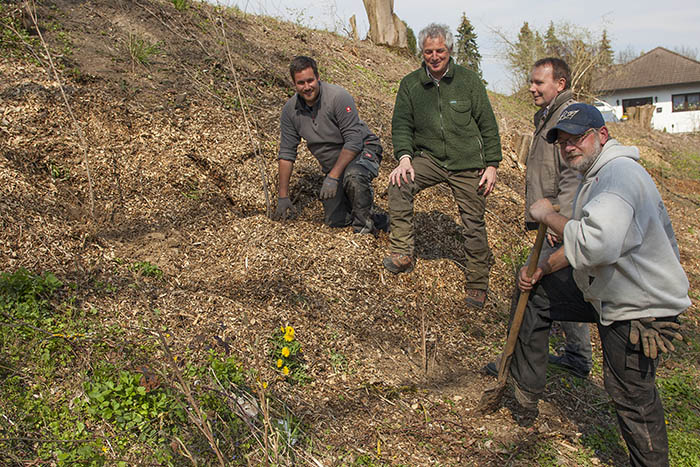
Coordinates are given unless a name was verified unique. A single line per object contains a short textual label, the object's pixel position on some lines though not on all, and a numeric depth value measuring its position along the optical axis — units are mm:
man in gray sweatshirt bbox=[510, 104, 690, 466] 2248
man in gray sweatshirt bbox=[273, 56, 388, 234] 4648
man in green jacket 4375
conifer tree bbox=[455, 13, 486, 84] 27184
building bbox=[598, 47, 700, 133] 34719
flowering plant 3391
